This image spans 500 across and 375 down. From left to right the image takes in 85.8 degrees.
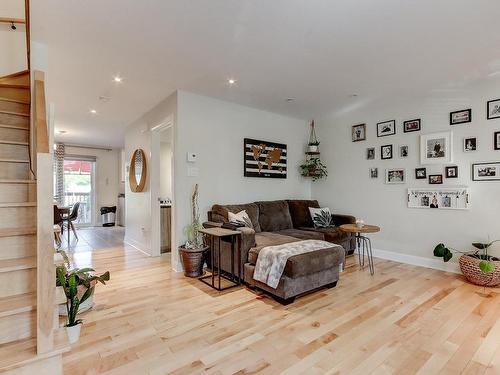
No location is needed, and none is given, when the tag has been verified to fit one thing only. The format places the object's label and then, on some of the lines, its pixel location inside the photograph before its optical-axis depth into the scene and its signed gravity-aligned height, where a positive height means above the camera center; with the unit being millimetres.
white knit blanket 2492 -700
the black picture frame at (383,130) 3994 +858
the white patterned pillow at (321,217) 4176 -497
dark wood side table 2848 -746
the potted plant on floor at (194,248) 3258 -763
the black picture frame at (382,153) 4036 +479
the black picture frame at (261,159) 4199 +438
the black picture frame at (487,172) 3072 +147
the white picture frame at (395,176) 3887 +136
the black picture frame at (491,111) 3084 +852
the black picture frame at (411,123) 3719 +855
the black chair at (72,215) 5491 -566
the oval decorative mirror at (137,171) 4566 +280
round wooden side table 3299 -553
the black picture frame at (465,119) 3285 +837
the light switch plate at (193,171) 3600 +211
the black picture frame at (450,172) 3388 +160
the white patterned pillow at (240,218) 3307 -402
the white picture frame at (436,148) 3436 +484
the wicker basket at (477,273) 2857 -963
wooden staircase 1263 -501
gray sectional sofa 2518 -666
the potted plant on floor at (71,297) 1865 -787
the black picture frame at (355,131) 4359 +881
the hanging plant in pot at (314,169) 4840 +302
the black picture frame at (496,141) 3059 +496
